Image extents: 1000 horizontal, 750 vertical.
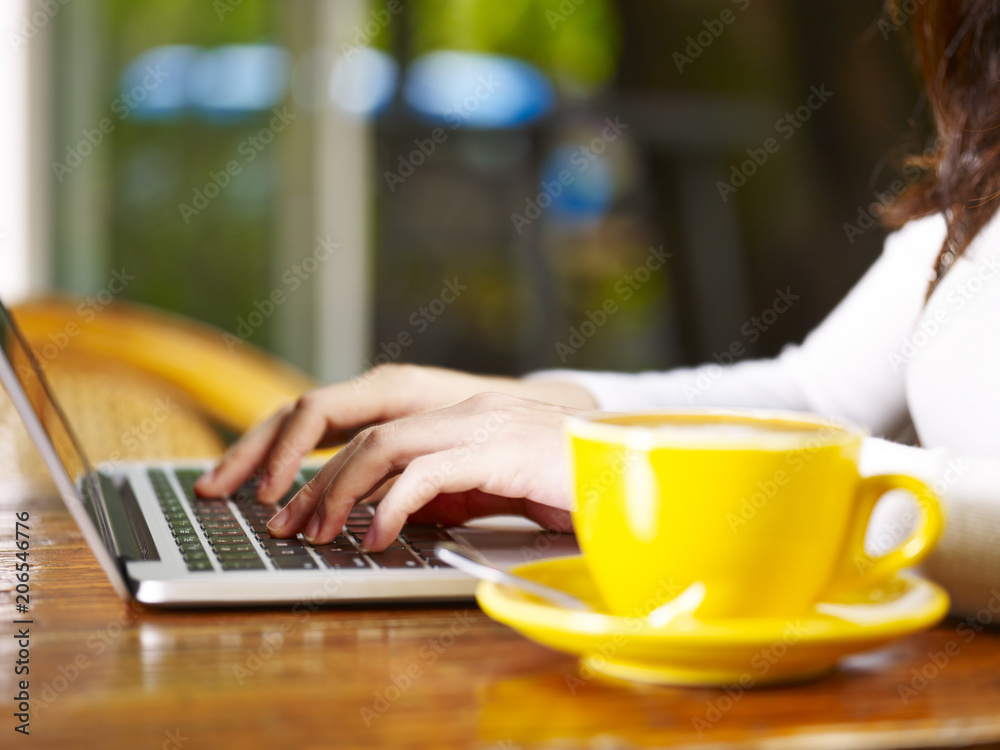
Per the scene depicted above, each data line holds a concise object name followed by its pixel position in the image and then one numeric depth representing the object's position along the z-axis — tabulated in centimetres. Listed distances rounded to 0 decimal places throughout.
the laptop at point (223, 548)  99
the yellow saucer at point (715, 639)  87
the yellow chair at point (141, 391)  209
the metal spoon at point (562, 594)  90
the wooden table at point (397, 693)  86
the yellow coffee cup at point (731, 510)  88
